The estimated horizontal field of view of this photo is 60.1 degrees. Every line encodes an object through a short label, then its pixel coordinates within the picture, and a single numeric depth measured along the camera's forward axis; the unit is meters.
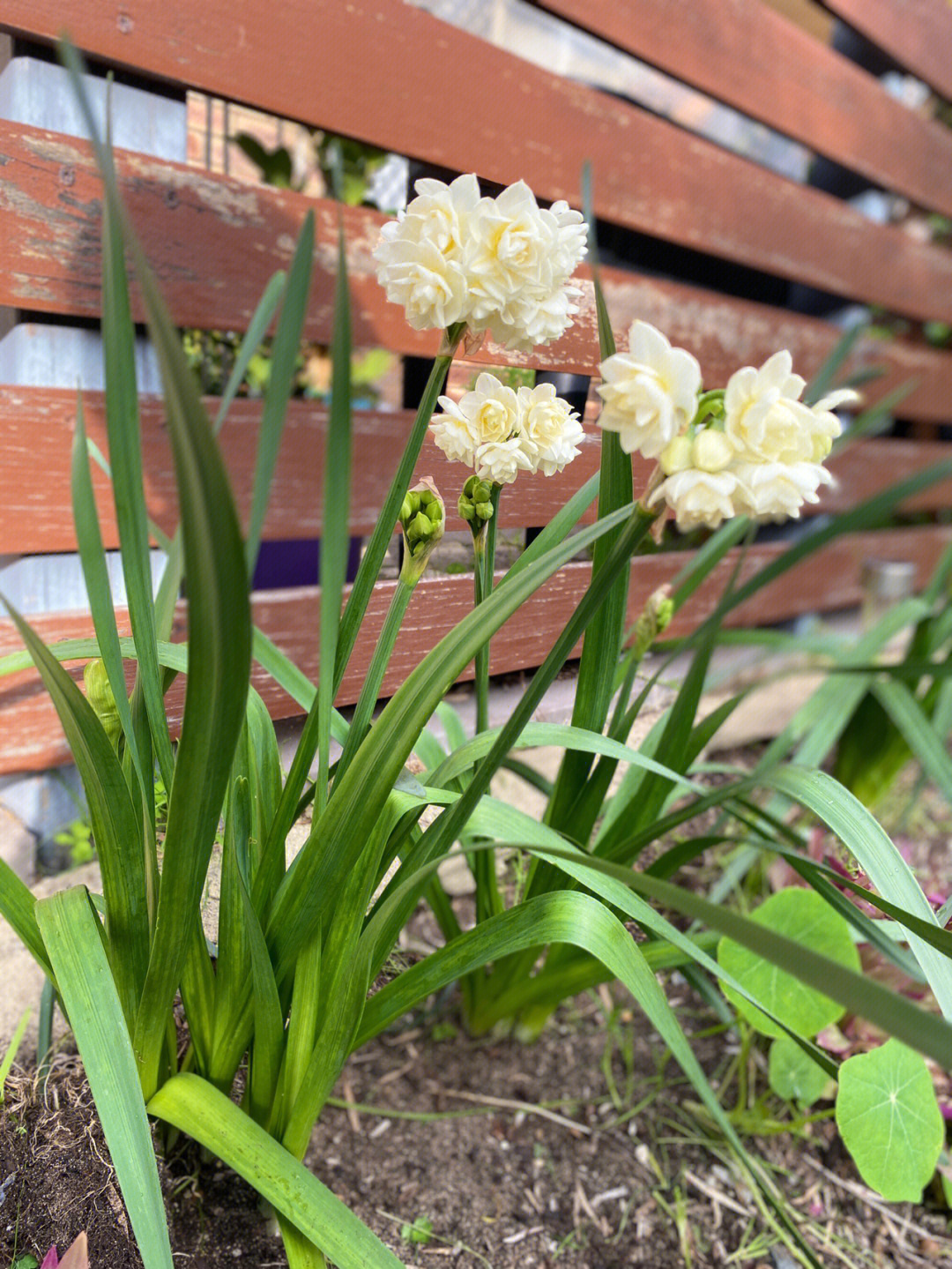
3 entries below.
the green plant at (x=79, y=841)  1.06
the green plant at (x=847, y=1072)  0.78
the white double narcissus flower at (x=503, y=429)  0.64
